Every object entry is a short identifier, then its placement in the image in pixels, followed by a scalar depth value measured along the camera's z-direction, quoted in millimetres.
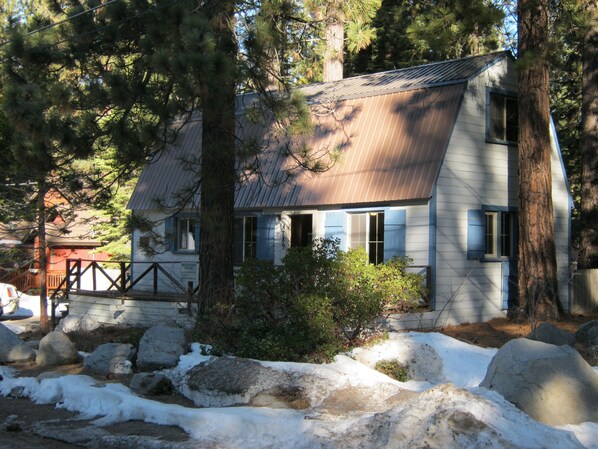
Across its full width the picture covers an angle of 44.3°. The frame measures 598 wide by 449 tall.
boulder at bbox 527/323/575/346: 11133
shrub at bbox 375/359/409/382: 10133
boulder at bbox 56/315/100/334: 16875
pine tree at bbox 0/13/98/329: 11374
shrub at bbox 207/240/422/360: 10367
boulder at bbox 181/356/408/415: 8711
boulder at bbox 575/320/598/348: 12062
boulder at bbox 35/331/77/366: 12008
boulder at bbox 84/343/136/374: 11162
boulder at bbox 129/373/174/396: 9609
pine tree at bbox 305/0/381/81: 12227
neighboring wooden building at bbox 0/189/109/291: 33000
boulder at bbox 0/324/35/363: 12492
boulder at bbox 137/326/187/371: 10805
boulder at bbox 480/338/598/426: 7203
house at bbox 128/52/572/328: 15500
